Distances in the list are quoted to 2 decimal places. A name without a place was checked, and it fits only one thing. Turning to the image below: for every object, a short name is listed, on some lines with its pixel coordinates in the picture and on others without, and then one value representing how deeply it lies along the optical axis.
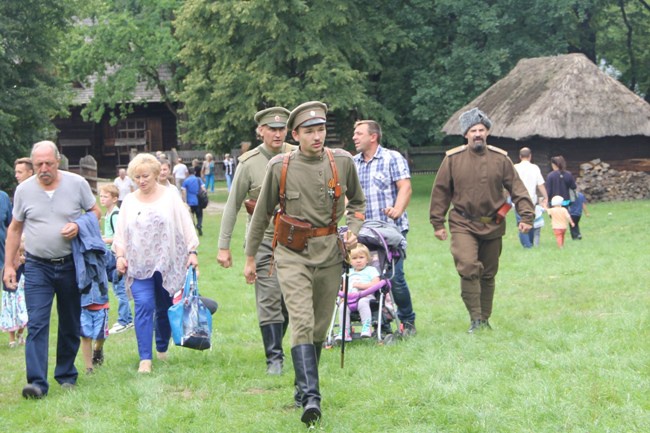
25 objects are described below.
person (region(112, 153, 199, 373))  9.48
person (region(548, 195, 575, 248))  19.70
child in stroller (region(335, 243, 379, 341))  10.34
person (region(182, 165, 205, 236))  27.04
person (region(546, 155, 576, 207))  21.22
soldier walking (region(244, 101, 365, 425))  7.33
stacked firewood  34.19
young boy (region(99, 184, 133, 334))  12.82
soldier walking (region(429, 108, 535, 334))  10.26
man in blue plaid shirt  10.24
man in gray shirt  8.77
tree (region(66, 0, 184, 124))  49.28
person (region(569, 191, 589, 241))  21.64
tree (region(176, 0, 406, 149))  37.41
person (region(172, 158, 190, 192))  33.97
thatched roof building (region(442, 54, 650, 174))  32.66
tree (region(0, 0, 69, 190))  27.80
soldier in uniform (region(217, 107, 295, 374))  9.01
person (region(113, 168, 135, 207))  25.01
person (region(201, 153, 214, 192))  44.84
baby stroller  10.21
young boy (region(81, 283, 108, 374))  9.43
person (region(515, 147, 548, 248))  19.83
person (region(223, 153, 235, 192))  45.88
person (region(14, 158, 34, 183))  10.81
